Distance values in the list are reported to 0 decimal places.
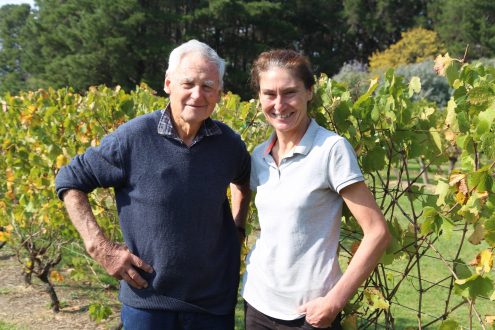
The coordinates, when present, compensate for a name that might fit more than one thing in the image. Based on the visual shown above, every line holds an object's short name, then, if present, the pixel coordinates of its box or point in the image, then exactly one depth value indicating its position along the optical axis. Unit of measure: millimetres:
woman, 1808
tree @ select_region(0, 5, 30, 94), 39281
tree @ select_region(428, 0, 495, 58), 37375
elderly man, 2076
